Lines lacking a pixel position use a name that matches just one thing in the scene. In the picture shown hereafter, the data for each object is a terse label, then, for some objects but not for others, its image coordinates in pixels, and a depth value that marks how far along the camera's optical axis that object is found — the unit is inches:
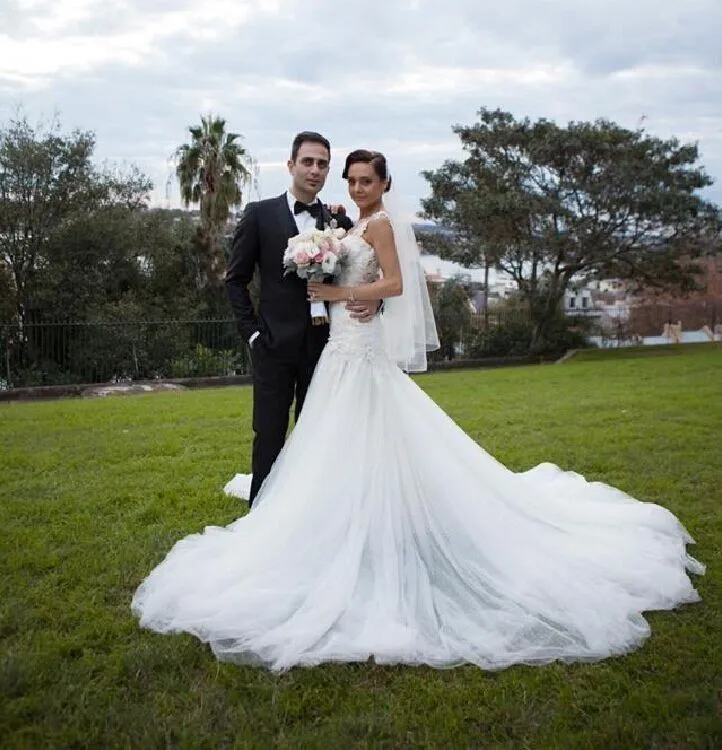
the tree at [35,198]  653.9
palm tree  831.7
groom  172.9
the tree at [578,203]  772.6
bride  126.0
